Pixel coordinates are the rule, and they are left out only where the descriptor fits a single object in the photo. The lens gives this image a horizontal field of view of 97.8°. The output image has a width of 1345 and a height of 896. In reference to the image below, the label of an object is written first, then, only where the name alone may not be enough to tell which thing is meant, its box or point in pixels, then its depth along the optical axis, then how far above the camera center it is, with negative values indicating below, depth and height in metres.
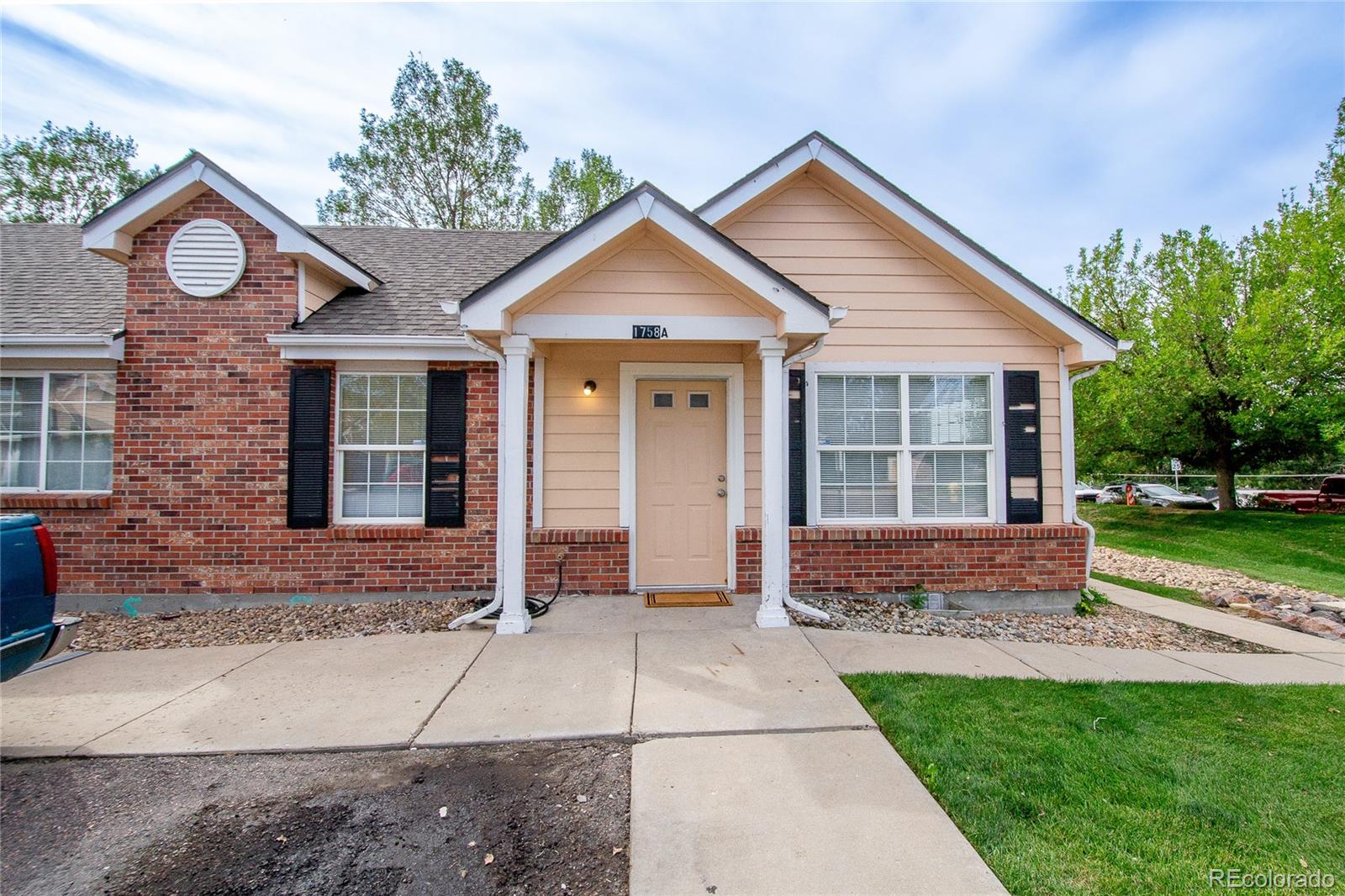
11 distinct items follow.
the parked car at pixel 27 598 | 3.03 -0.68
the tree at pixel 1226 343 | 12.64 +3.06
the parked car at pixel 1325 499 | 18.19 -0.91
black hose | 5.39 -1.28
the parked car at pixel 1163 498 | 23.77 -1.16
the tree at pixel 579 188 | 19.83 +9.69
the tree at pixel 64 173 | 17.47 +9.24
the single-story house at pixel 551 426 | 5.91 +0.47
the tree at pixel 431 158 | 18.22 +9.88
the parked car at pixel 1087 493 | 34.12 -1.31
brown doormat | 5.73 -1.28
